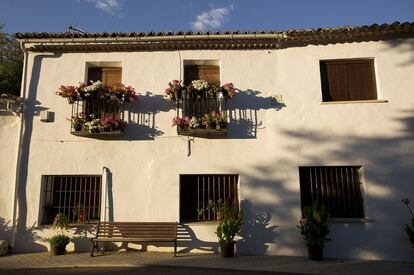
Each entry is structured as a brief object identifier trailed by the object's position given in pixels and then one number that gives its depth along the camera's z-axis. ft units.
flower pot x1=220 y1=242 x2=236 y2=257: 25.88
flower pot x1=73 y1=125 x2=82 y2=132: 28.40
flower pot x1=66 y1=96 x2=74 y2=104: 28.96
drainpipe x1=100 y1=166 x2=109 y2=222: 28.09
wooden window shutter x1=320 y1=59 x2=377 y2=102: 29.40
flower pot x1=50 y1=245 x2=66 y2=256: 26.35
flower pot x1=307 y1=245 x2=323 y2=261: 25.59
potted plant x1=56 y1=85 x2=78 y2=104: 28.68
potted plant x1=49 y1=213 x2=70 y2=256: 26.35
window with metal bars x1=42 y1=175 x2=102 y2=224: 28.99
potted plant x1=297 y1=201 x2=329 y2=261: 25.45
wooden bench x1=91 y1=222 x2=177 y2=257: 26.91
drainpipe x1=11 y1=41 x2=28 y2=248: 27.91
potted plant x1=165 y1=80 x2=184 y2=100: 28.63
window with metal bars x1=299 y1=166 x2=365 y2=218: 27.71
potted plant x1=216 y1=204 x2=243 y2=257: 25.86
